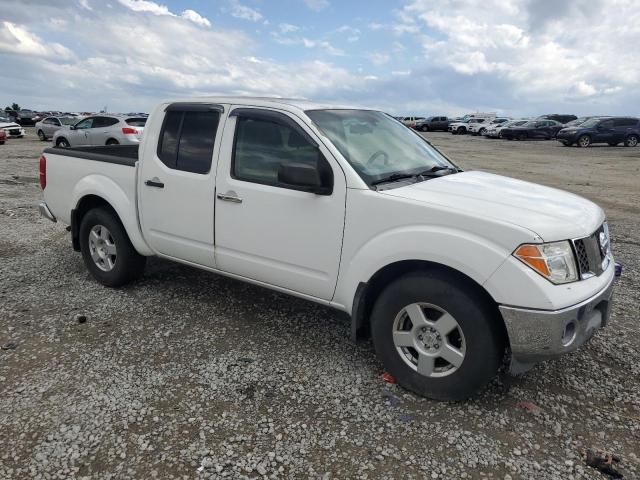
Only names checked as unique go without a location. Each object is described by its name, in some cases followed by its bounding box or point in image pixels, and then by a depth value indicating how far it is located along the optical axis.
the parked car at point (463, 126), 46.53
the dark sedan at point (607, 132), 28.84
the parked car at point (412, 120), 53.28
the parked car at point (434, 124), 50.75
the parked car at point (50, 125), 26.69
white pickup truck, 2.73
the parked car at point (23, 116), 44.91
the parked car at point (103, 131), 17.31
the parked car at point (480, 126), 43.56
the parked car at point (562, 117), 44.25
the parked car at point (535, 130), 36.38
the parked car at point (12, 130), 27.05
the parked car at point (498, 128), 37.59
